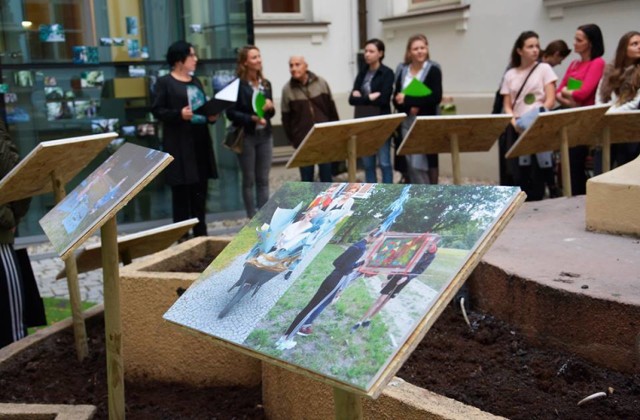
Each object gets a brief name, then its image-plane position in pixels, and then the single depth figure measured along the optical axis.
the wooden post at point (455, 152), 5.65
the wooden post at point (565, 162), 5.96
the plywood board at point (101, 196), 2.61
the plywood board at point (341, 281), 1.79
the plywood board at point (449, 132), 5.48
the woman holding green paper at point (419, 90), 8.30
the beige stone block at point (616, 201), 4.47
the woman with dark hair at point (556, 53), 9.06
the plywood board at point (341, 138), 5.00
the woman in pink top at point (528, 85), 7.56
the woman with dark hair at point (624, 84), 6.84
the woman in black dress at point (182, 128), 7.39
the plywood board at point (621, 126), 6.22
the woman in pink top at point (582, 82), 7.80
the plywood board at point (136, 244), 4.38
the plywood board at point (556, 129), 5.72
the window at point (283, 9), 13.23
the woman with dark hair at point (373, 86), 8.89
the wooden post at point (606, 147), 6.20
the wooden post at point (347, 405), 2.04
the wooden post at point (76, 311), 4.11
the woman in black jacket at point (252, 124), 8.09
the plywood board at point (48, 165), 3.65
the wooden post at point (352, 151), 5.15
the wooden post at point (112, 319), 2.93
